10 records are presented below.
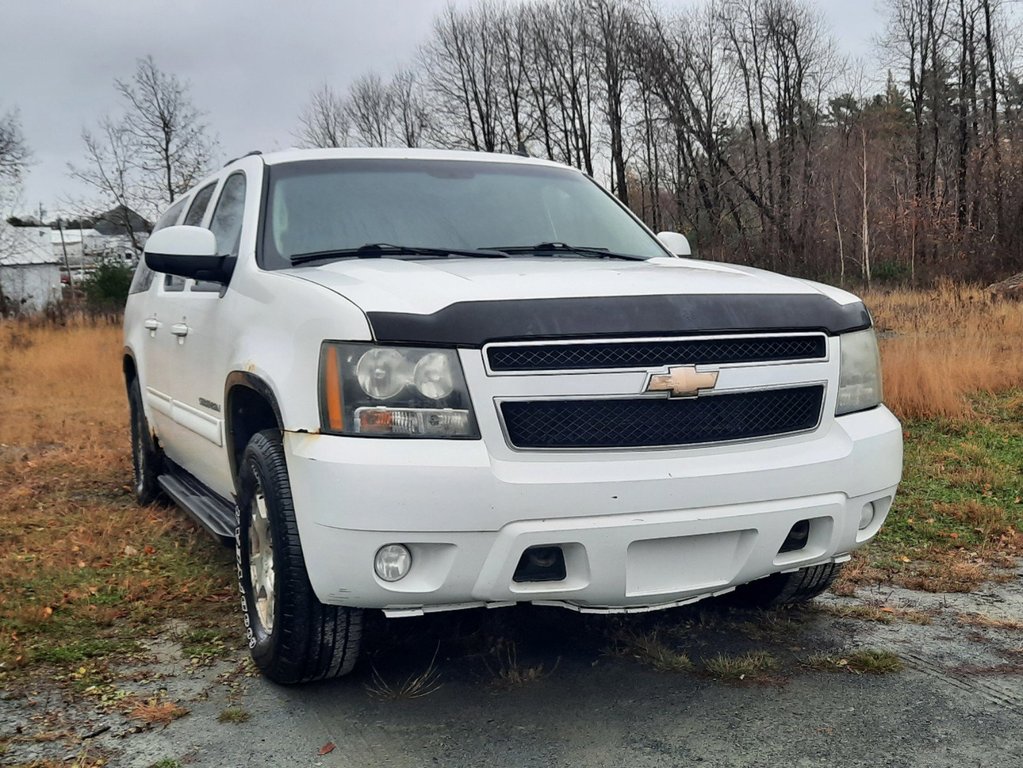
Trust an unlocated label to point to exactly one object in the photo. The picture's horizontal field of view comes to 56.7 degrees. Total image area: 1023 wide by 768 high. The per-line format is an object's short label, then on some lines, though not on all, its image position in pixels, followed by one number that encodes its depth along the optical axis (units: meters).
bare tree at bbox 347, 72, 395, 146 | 42.59
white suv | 2.40
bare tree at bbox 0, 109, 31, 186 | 32.06
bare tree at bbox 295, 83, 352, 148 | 42.62
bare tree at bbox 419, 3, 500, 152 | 41.59
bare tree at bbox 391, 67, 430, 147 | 41.94
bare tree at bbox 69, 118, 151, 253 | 24.02
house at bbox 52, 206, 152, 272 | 24.25
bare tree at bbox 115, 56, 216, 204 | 23.53
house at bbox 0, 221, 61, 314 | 50.69
